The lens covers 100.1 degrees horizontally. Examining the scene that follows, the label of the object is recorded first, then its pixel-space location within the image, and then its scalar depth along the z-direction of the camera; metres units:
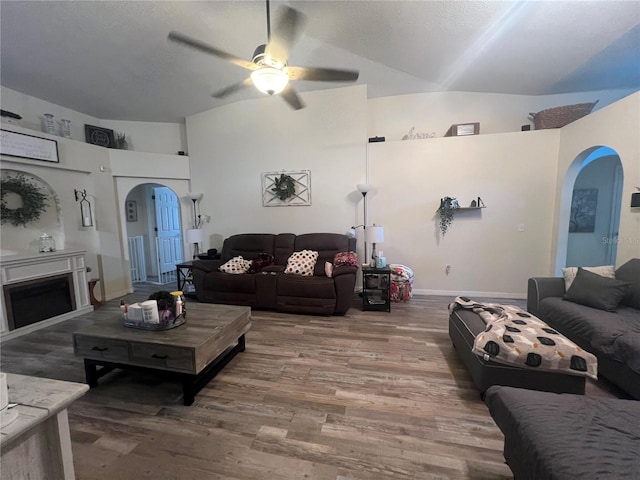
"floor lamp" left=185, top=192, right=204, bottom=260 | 4.56
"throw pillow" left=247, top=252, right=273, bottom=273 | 3.99
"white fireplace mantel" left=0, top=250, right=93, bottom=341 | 3.04
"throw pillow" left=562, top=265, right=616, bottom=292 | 2.65
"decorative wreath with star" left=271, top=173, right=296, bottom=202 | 4.63
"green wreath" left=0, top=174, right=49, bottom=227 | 3.33
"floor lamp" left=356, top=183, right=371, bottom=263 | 4.18
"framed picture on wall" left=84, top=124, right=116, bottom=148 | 4.46
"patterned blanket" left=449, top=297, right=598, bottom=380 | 1.71
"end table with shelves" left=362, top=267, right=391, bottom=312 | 3.65
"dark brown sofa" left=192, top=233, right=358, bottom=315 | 3.48
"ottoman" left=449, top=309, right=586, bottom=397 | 1.76
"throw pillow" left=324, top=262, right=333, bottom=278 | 3.69
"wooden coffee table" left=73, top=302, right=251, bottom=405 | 1.90
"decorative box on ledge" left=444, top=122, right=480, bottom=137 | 4.09
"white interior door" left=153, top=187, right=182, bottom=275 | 6.01
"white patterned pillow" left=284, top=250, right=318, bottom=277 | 3.89
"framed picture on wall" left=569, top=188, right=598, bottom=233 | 4.36
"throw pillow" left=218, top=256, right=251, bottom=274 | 3.98
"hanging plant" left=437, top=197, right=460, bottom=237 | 4.09
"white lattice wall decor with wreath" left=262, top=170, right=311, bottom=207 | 4.63
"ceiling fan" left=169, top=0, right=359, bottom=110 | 2.04
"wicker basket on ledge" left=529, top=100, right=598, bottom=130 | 3.60
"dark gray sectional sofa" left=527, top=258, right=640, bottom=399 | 1.85
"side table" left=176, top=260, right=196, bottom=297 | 4.34
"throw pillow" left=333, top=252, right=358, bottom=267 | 3.76
